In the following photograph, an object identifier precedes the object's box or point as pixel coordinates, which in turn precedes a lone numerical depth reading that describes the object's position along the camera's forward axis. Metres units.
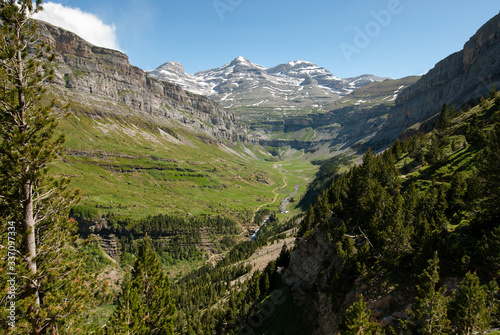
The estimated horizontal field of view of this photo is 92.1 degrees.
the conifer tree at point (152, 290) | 27.59
